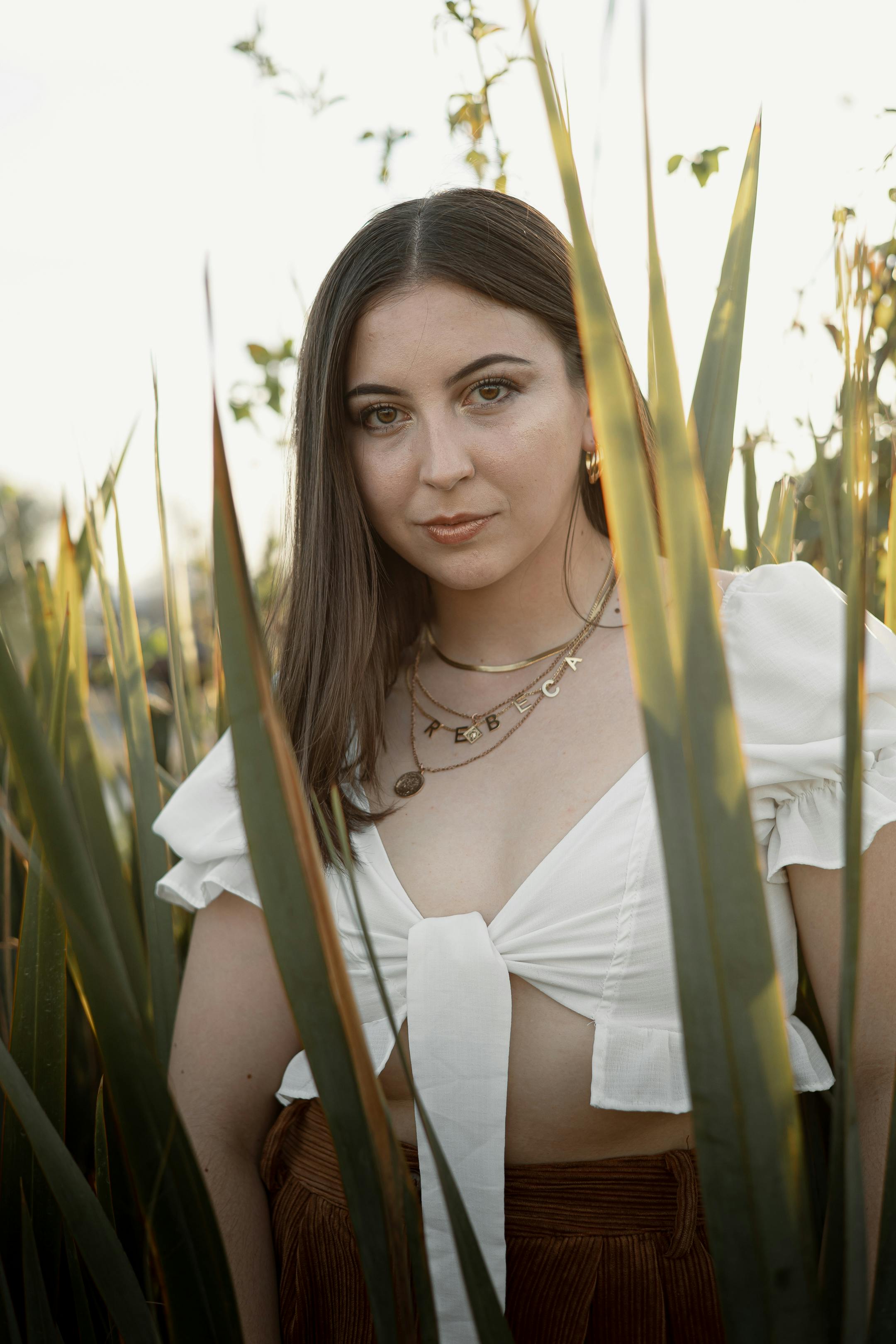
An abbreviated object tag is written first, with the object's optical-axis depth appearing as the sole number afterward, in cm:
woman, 91
